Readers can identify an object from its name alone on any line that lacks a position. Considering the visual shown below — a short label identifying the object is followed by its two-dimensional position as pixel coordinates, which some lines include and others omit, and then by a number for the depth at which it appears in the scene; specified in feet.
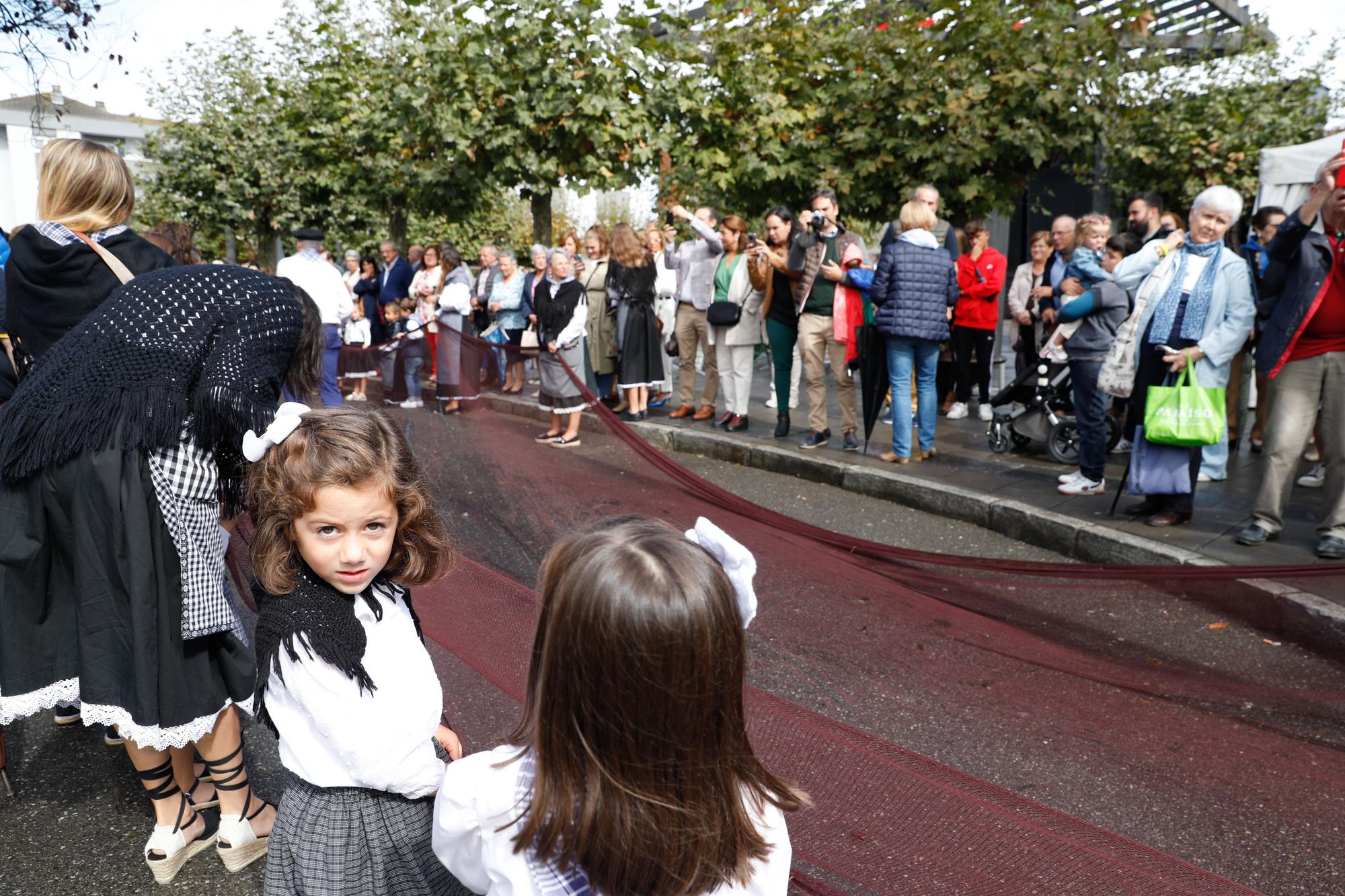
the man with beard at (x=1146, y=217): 25.05
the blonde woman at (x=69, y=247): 8.77
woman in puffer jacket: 23.25
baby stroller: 23.89
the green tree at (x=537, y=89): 30.19
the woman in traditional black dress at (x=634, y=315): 30.68
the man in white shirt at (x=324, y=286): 25.80
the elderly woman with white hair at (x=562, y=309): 27.50
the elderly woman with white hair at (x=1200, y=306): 17.72
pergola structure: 33.04
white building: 137.08
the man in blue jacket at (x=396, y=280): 41.55
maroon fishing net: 6.54
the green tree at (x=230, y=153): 60.70
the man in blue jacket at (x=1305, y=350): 16.33
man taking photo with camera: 25.63
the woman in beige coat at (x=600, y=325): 32.07
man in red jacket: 29.45
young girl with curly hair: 5.49
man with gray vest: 25.04
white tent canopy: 24.34
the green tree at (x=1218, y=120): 31.58
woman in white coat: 27.91
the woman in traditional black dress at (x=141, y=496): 7.16
